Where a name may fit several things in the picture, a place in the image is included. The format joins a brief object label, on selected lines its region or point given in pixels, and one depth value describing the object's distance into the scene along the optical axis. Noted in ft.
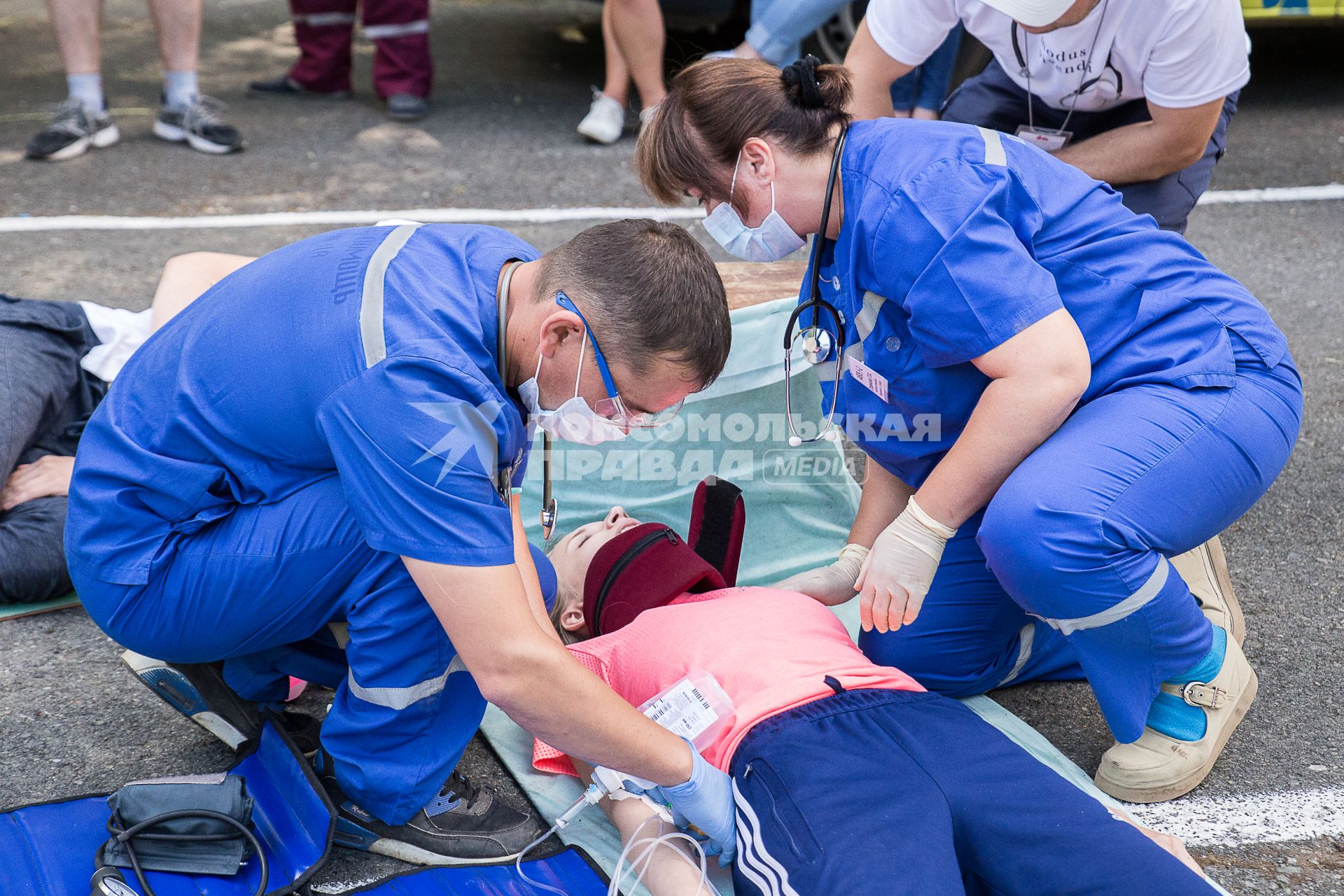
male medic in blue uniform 11.93
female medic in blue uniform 12.62
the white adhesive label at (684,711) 12.59
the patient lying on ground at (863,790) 12.02
